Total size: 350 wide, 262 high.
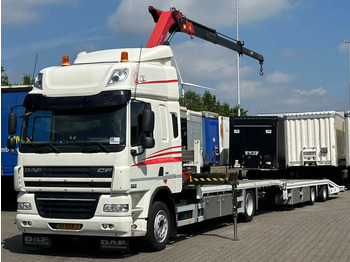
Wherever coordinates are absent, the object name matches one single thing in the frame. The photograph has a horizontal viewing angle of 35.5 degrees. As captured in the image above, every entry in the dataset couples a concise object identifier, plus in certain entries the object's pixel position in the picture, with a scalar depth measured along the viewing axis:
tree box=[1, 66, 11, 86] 36.04
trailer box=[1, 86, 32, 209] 16.28
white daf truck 8.78
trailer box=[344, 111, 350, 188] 23.59
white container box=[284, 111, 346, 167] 22.45
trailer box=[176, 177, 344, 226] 11.20
